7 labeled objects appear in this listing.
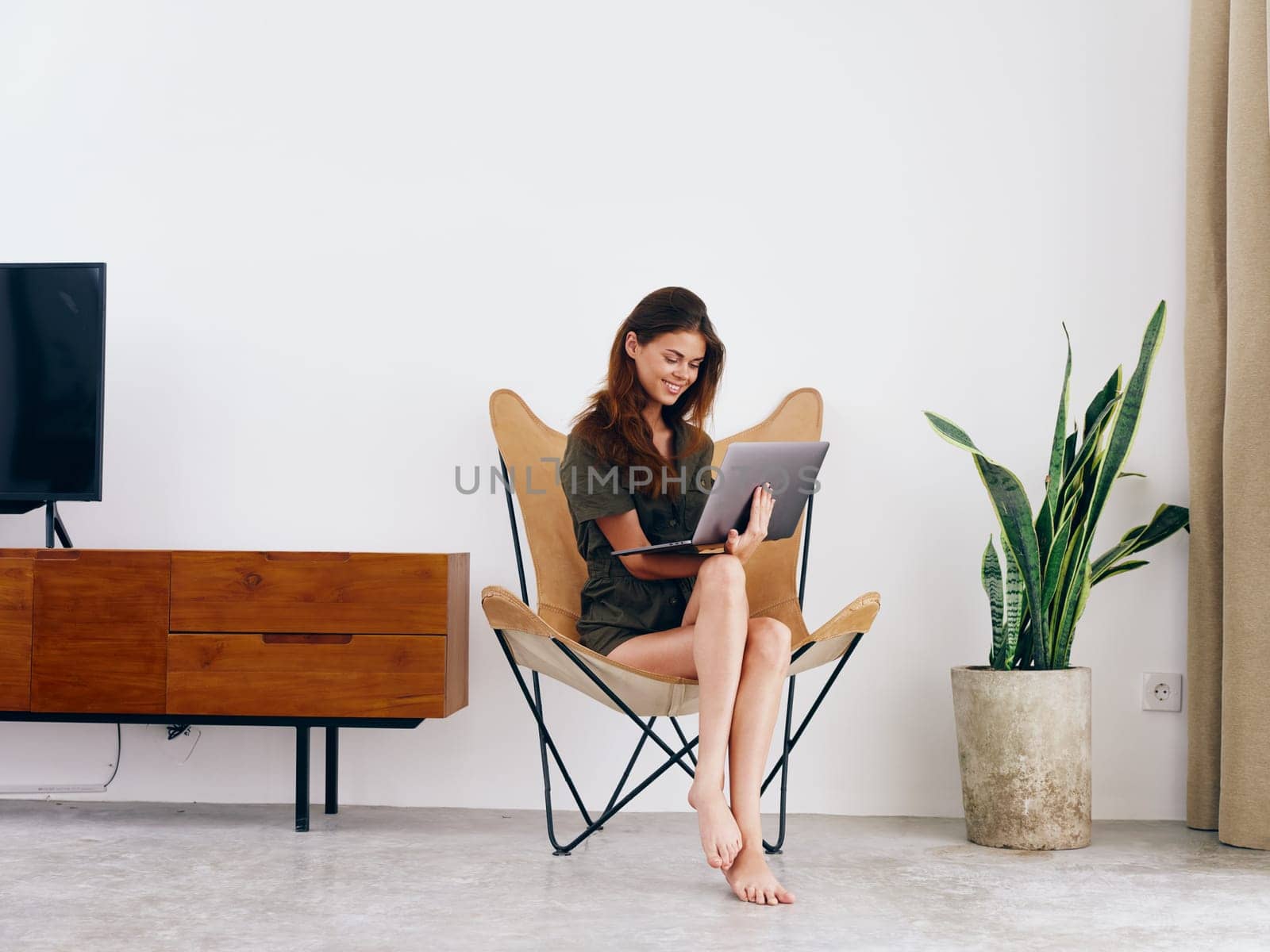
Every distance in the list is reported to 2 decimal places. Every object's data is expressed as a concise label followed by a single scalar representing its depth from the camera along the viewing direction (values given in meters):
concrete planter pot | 2.31
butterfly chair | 2.02
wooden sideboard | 2.36
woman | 1.94
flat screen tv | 2.57
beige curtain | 2.37
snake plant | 2.38
